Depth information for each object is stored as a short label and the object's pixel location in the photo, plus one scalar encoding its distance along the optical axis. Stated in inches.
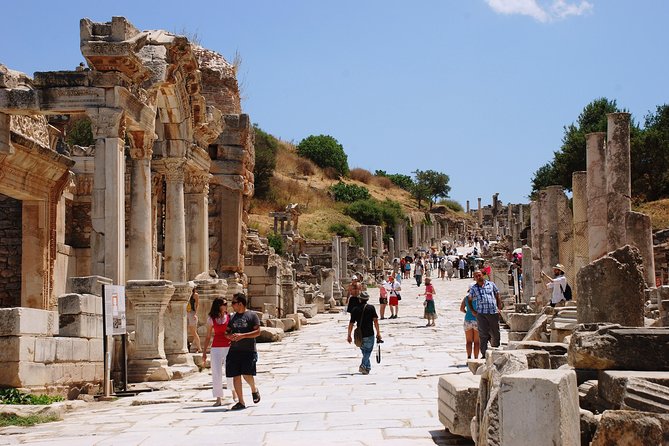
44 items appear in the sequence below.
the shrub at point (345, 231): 2962.6
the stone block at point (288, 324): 1024.9
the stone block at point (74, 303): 501.7
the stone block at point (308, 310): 1250.0
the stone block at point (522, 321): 710.5
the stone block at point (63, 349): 485.1
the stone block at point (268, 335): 880.3
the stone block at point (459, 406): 312.0
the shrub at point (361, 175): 4025.6
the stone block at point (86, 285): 516.1
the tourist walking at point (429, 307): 1029.8
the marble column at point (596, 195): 799.7
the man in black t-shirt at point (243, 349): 438.9
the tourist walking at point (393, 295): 1173.7
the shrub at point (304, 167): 3521.2
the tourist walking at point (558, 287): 737.0
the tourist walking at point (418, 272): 1950.8
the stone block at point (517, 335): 690.2
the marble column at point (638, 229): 792.8
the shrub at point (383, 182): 4279.0
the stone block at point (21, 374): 443.8
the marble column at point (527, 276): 1152.8
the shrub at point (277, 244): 2168.2
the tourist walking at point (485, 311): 578.2
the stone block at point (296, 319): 1056.2
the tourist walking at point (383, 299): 1158.9
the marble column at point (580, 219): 933.8
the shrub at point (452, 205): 5201.8
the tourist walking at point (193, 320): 703.1
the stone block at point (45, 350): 463.5
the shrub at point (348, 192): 3469.5
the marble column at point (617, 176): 791.7
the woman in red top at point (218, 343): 453.7
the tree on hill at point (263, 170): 2930.6
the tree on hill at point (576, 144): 2484.7
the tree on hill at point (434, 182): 4941.4
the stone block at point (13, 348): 443.2
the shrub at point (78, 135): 1363.2
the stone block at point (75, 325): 505.4
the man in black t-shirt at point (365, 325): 575.2
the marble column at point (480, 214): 5703.7
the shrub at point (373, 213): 3314.5
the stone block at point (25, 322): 446.6
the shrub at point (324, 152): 3681.4
